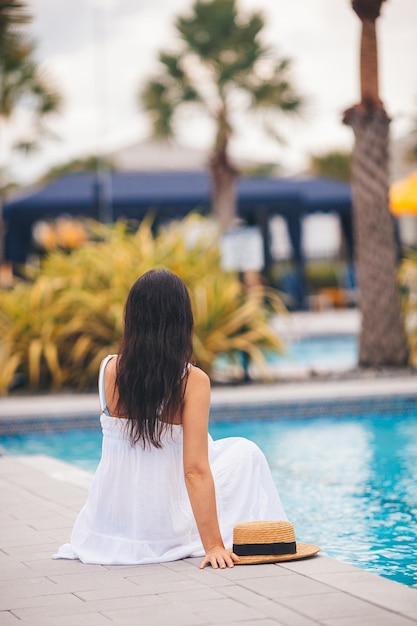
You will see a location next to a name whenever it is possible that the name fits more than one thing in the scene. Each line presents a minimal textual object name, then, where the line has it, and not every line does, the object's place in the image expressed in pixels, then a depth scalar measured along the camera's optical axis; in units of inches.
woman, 175.3
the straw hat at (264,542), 176.7
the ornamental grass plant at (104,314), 452.8
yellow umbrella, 824.9
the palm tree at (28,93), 1126.4
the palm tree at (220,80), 1024.9
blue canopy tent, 983.0
